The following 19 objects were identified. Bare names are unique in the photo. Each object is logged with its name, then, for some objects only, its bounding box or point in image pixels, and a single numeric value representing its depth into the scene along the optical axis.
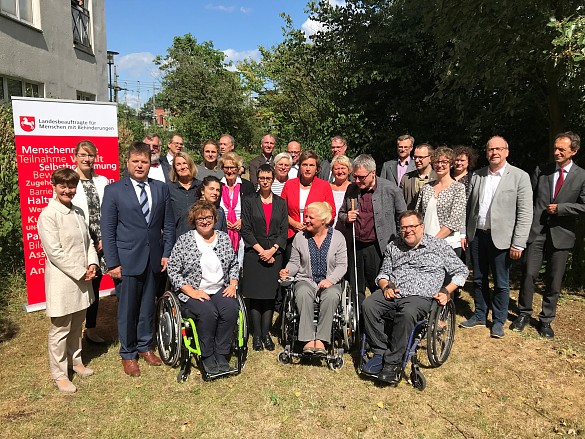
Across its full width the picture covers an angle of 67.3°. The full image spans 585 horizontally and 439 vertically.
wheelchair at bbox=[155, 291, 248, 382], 3.56
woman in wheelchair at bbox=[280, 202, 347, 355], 3.95
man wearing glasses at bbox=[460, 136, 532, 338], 4.27
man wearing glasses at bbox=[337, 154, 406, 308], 4.15
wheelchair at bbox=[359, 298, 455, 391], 3.52
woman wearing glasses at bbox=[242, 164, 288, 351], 4.14
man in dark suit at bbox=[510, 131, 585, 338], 4.23
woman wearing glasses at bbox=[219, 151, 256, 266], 4.50
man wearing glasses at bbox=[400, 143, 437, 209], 4.80
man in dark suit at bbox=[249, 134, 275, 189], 6.30
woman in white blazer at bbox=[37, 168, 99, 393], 3.27
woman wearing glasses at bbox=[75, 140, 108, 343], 3.87
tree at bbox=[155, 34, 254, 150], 23.84
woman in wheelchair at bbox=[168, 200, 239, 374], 3.63
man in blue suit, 3.52
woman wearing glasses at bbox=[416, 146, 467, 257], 4.25
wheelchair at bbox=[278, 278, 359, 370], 3.82
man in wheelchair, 3.62
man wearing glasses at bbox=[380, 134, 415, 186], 5.31
